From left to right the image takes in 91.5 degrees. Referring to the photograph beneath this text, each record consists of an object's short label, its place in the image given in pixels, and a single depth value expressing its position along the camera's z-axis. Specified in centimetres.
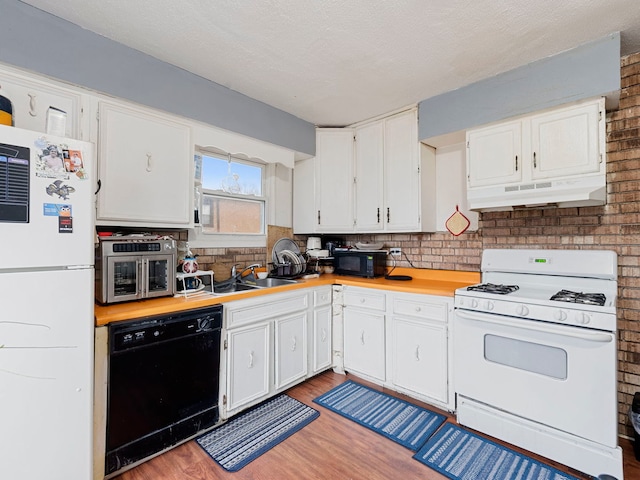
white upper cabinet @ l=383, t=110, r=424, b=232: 280
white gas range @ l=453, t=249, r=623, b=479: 165
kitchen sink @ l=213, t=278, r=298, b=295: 261
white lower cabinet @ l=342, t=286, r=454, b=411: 227
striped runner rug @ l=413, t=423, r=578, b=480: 169
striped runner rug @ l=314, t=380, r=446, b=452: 202
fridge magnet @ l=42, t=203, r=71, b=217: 134
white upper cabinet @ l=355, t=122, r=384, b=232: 304
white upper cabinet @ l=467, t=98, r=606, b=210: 193
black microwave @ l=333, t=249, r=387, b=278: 292
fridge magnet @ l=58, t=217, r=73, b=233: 138
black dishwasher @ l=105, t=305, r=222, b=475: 165
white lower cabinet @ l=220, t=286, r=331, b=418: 216
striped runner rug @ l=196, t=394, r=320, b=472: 182
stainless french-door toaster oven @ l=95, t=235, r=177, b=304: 182
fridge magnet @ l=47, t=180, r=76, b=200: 136
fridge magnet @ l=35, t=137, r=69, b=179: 133
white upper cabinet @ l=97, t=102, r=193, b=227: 193
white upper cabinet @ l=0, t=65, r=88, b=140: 160
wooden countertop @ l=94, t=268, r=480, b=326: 171
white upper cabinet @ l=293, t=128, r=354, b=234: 324
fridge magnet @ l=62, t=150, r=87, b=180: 140
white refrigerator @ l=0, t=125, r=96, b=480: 126
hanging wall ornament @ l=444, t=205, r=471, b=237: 279
